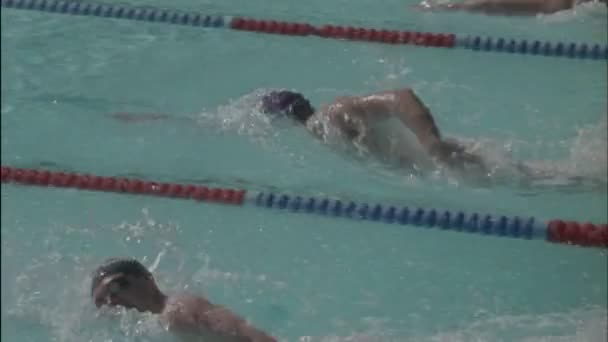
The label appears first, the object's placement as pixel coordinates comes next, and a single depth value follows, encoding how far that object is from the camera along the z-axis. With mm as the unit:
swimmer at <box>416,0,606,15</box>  10352
